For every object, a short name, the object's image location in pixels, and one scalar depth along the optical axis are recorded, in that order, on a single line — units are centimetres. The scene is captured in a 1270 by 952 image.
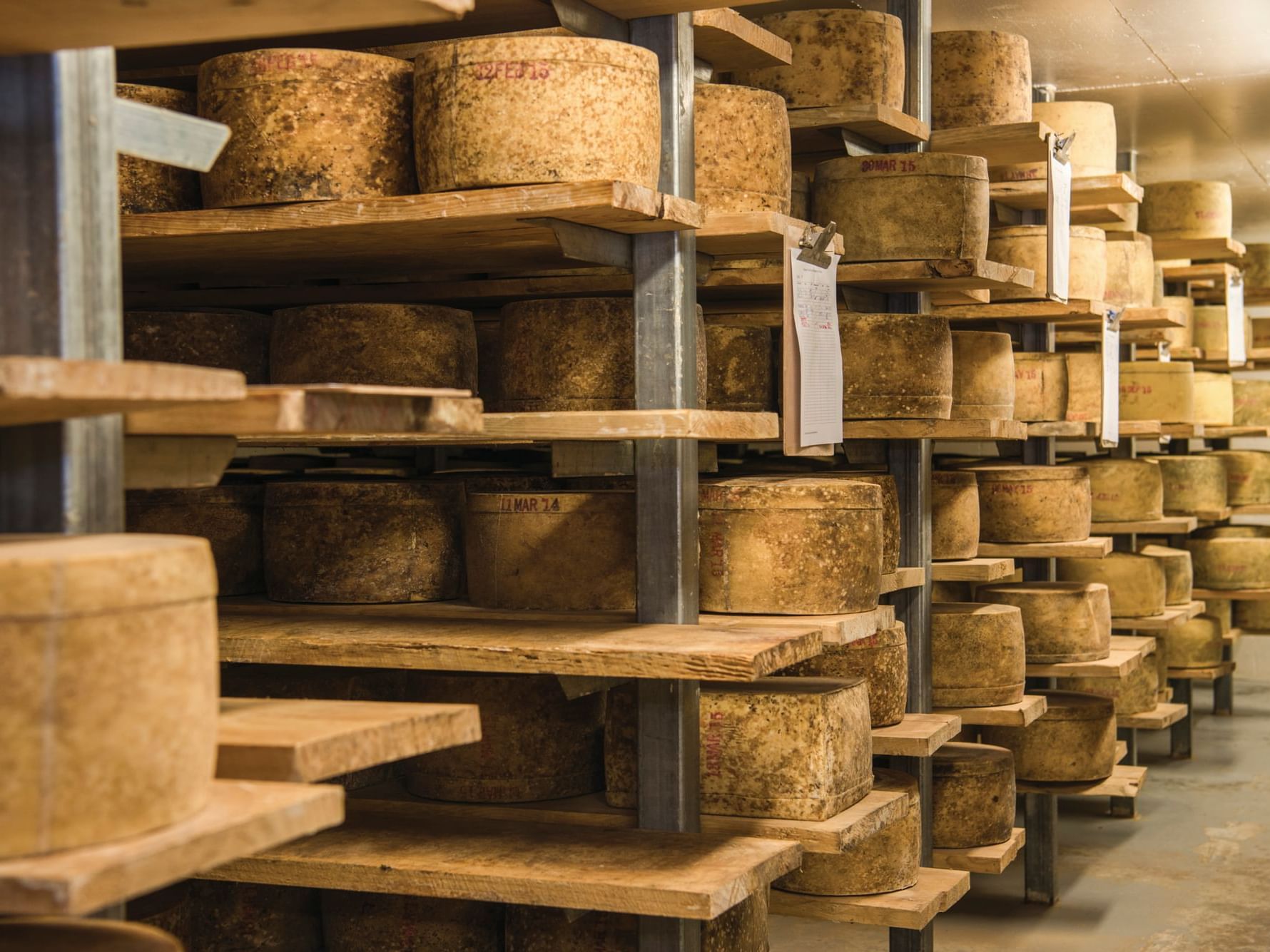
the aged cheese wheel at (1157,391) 634
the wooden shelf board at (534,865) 238
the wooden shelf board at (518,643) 236
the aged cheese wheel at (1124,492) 594
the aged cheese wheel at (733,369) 330
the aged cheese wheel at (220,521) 315
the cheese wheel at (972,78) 454
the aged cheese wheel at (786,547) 288
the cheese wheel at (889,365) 362
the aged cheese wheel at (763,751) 287
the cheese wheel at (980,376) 419
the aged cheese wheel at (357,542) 304
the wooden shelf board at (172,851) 117
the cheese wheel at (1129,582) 600
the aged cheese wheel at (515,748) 293
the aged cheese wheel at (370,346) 295
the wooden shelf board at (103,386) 118
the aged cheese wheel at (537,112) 239
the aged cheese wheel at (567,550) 285
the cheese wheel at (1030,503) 484
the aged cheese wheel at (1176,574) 644
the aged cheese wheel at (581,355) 286
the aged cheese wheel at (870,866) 344
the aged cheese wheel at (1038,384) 495
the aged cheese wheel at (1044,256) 480
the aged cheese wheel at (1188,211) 703
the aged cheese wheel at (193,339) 305
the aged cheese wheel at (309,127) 255
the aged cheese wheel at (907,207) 374
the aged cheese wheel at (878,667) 347
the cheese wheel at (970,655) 434
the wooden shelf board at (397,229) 236
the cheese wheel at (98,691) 122
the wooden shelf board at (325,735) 146
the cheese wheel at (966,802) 424
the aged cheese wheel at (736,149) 294
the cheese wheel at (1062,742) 496
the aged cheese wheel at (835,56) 382
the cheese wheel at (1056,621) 496
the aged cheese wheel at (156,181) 271
